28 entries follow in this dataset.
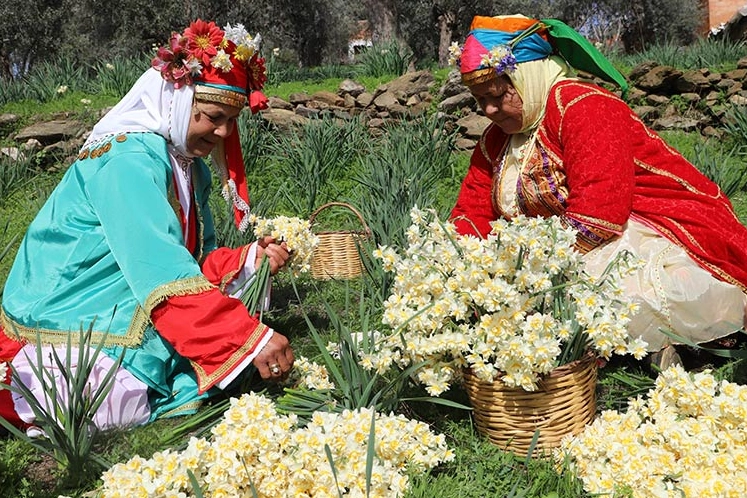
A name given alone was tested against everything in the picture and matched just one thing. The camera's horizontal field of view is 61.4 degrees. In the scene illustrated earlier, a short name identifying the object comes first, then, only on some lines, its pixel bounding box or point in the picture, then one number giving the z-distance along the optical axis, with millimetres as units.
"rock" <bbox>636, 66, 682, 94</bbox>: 6164
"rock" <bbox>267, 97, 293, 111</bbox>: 6684
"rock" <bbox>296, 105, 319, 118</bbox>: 6414
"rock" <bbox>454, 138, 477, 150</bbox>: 5797
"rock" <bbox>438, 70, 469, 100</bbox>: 6375
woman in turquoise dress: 1873
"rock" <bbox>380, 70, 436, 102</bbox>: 6641
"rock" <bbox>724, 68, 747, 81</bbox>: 6102
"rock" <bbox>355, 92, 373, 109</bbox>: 6711
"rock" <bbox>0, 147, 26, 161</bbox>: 5576
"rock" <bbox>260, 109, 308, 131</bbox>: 5902
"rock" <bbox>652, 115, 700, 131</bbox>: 5840
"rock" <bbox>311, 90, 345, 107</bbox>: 6816
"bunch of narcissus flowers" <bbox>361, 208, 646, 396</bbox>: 1517
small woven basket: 3396
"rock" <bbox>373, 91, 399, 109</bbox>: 6484
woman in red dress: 2145
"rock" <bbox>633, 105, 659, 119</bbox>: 6047
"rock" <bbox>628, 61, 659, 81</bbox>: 6418
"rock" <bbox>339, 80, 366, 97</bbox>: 6965
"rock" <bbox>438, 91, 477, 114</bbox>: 6172
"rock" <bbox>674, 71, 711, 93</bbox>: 6137
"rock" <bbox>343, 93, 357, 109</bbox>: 6812
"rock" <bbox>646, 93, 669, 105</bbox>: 6211
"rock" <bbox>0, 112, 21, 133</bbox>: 6473
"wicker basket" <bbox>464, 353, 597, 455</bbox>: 1620
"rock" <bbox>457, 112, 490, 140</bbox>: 5785
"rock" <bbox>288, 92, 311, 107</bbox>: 6785
